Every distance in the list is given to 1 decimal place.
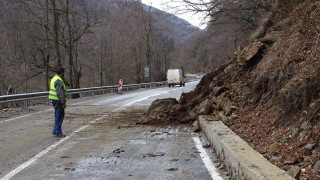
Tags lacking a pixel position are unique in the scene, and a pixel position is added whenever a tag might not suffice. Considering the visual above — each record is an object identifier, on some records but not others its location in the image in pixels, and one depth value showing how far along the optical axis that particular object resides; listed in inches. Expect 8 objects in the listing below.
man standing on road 356.5
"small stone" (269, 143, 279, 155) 216.2
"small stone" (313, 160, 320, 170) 171.9
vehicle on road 1831.9
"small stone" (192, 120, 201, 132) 376.2
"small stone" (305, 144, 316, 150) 193.6
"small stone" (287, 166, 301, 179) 166.2
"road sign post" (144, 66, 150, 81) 1977.9
